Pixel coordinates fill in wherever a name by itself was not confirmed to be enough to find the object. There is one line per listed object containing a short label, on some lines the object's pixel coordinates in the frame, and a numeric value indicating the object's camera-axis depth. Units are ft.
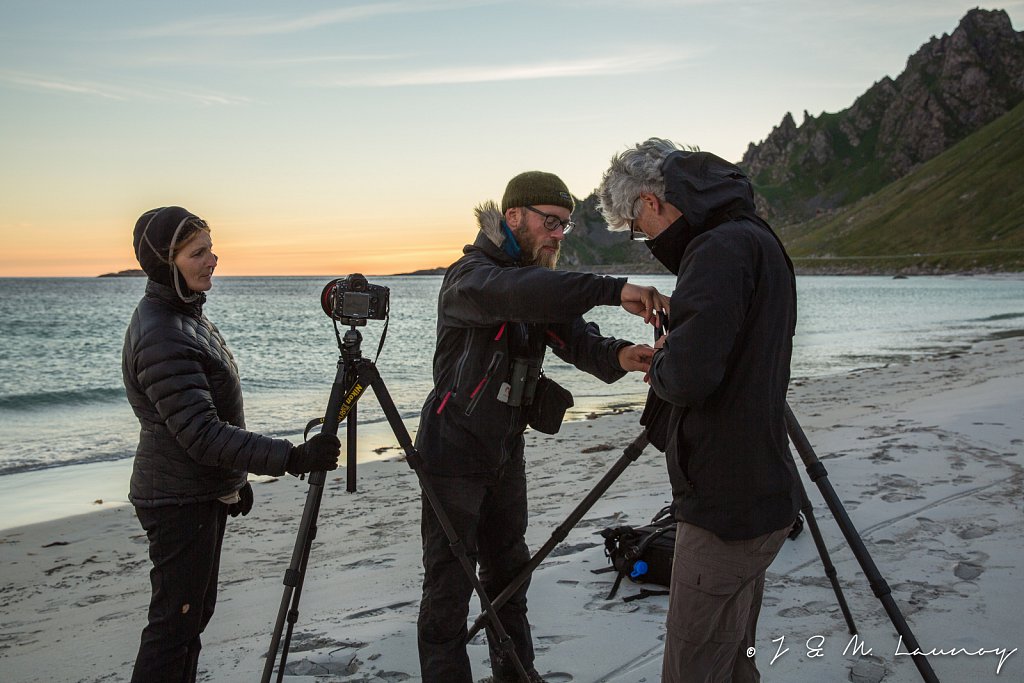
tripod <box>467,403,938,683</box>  10.32
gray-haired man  7.61
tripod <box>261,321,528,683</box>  10.11
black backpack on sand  15.38
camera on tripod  10.22
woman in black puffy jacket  10.07
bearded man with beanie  10.71
